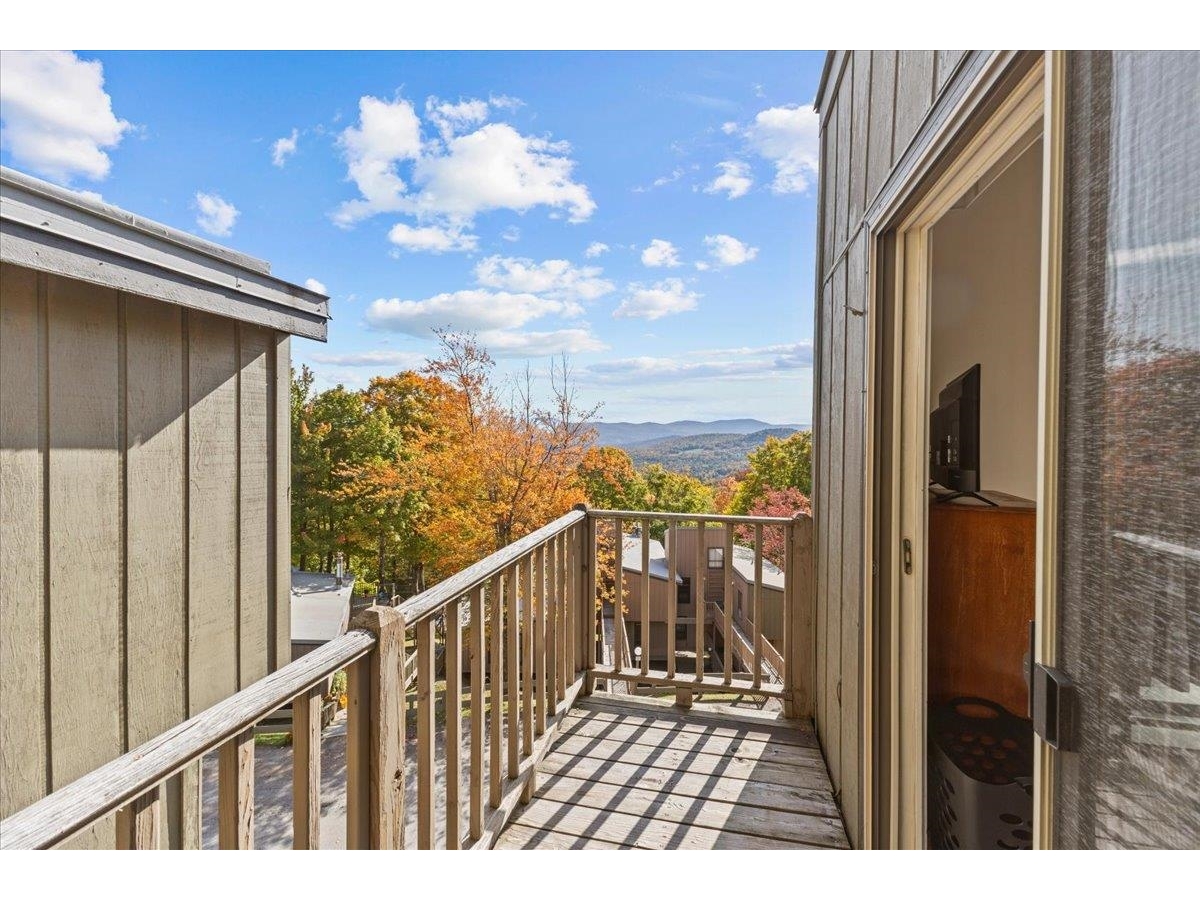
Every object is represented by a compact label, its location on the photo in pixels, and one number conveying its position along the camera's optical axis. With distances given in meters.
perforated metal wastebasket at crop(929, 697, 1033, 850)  1.58
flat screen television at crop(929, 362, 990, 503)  1.93
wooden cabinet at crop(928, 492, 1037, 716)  1.81
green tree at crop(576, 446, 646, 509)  9.20
